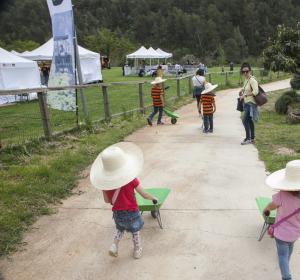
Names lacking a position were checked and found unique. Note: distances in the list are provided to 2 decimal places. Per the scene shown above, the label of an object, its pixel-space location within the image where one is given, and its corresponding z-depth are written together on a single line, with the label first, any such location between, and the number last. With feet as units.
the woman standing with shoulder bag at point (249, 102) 28.96
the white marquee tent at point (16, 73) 63.82
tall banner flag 34.09
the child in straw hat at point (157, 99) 37.60
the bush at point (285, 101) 45.86
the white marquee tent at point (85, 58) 88.38
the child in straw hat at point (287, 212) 11.04
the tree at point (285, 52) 49.42
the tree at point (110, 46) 246.06
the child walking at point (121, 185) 12.70
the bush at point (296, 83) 55.08
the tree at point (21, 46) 217.68
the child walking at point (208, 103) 33.47
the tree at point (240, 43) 285.64
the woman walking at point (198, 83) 42.97
